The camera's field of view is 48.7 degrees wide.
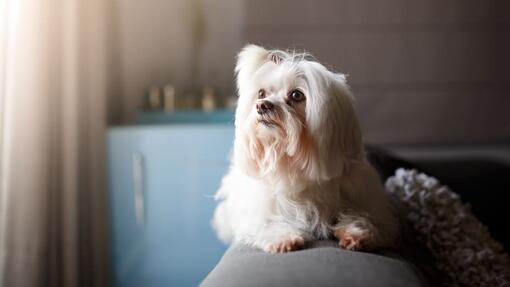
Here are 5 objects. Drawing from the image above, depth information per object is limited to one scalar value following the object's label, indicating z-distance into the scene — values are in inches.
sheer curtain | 74.5
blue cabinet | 84.5
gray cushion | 40.5
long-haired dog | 50.7
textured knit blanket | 59.2
